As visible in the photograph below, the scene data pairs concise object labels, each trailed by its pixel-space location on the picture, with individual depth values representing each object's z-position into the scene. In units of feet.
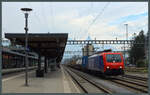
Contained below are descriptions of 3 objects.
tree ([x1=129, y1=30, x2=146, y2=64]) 261.50
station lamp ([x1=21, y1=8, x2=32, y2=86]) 51.08
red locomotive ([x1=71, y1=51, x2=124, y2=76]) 77.92
